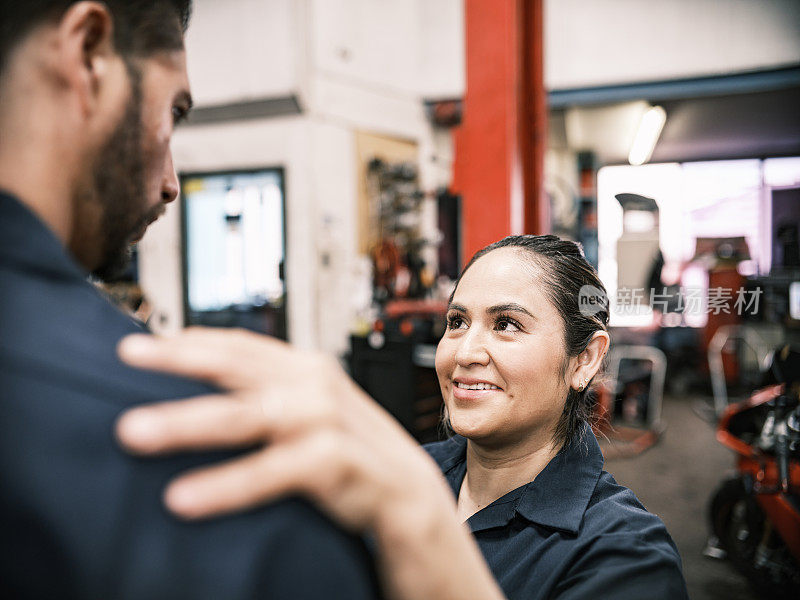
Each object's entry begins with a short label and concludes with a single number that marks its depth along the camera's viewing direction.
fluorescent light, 2.13
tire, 2.50
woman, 0.34
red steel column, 1.97
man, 0.33
